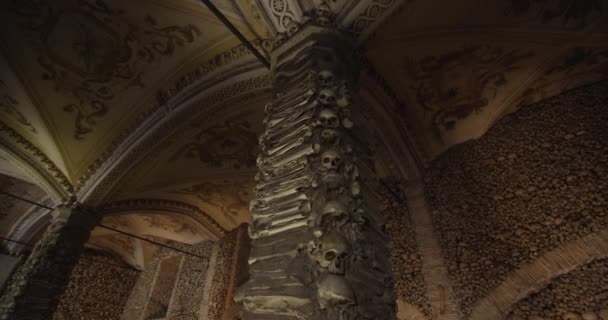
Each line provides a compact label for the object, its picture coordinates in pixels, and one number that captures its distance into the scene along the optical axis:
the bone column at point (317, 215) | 1.02
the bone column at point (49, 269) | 3.62
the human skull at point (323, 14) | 2.00
